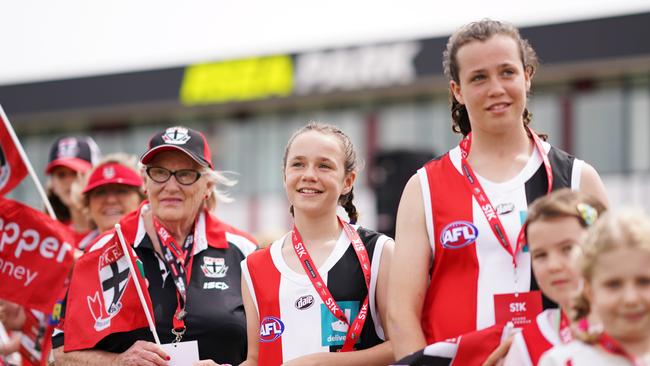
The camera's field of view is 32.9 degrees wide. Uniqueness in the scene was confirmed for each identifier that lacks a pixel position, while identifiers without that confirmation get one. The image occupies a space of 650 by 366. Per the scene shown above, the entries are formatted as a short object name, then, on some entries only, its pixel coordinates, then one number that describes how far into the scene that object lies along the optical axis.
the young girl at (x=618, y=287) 3.11
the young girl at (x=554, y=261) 3.49
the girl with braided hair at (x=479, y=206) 3.88
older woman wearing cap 4.98
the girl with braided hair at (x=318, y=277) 4.38
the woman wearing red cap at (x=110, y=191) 6.16
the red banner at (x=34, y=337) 6.18
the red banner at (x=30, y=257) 5.93
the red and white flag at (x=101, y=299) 4.98
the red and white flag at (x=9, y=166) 6.02
